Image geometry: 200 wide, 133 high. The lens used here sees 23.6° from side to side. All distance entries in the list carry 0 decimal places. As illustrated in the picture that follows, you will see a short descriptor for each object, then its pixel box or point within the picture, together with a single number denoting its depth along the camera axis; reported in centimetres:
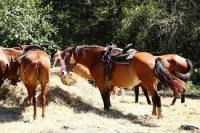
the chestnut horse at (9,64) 1114
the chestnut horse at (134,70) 1067
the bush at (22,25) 1466
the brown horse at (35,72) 1041
